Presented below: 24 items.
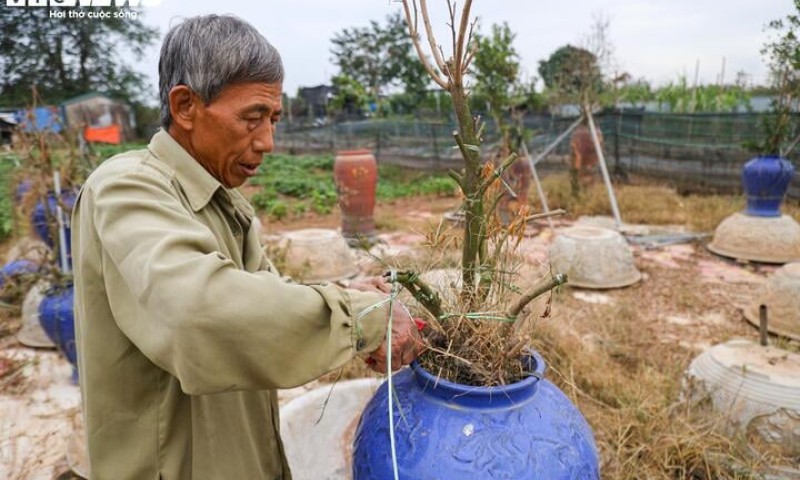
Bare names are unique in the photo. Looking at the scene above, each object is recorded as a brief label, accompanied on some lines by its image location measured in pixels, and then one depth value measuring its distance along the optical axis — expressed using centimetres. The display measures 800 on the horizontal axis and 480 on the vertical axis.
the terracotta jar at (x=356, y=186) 744
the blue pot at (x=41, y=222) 432
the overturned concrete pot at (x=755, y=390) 247
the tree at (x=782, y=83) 632
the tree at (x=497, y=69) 807
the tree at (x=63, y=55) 2256
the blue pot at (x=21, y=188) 493
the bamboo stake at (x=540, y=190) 799
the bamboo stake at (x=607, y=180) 777
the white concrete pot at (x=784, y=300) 408
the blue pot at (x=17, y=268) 393
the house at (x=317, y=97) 3319
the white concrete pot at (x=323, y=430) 217
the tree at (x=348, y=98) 2011
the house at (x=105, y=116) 2192
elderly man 80
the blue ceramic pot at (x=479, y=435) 114
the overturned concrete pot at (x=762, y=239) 600
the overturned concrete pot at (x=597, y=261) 531
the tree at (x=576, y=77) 920
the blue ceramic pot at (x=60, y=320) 306
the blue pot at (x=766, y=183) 618
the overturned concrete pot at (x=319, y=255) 543
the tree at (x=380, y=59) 3011
